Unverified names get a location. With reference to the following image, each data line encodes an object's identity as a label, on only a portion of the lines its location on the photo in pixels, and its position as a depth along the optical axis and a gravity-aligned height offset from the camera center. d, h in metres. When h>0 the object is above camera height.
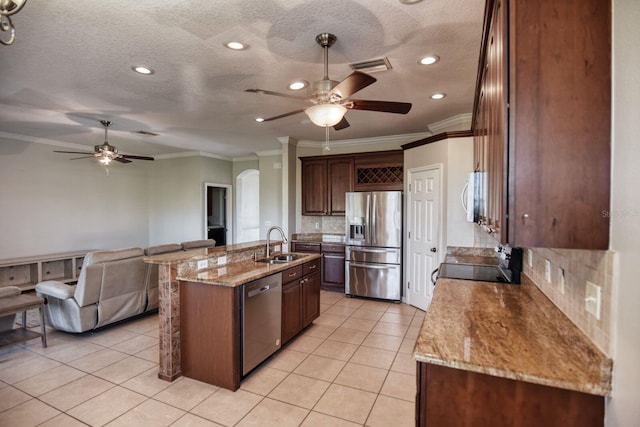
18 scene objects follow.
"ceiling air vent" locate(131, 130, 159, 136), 5.42 +1.34
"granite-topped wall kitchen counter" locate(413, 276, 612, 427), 1.09 -0.59
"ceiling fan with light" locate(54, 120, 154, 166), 4.55 +0.82
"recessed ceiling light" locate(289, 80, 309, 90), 3.23 +1.29
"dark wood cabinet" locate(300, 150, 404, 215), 5.33 +0.57
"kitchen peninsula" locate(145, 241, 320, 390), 2.56 -0.74
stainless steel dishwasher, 2.67 -1.01
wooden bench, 3.11 -1.01
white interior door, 4.42 -0.36
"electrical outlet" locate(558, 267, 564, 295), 1.52 -0.35
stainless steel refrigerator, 4.97 -0.58
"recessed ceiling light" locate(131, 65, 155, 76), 2.91 +1.31
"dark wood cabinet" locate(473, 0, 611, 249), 1.04 +0.28
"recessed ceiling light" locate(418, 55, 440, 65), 2.71 +1.29
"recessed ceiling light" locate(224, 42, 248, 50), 2.49 +1.30
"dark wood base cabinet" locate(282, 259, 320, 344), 3.31 -1.02
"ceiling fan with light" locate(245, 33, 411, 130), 2.26 +0.81
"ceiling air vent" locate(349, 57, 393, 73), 2.73 +1.26
